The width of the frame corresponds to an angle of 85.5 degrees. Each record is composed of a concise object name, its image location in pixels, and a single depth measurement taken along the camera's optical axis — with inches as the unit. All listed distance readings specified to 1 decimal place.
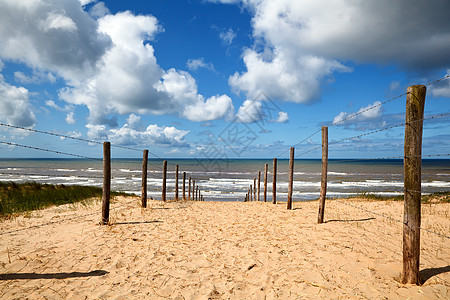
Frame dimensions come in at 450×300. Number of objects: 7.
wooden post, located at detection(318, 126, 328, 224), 294.8
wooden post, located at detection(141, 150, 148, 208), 383.6
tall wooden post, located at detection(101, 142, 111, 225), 274.2
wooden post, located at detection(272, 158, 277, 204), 505.5
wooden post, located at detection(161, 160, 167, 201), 491.5
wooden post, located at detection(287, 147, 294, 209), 407.5
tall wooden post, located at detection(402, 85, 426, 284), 142.8
